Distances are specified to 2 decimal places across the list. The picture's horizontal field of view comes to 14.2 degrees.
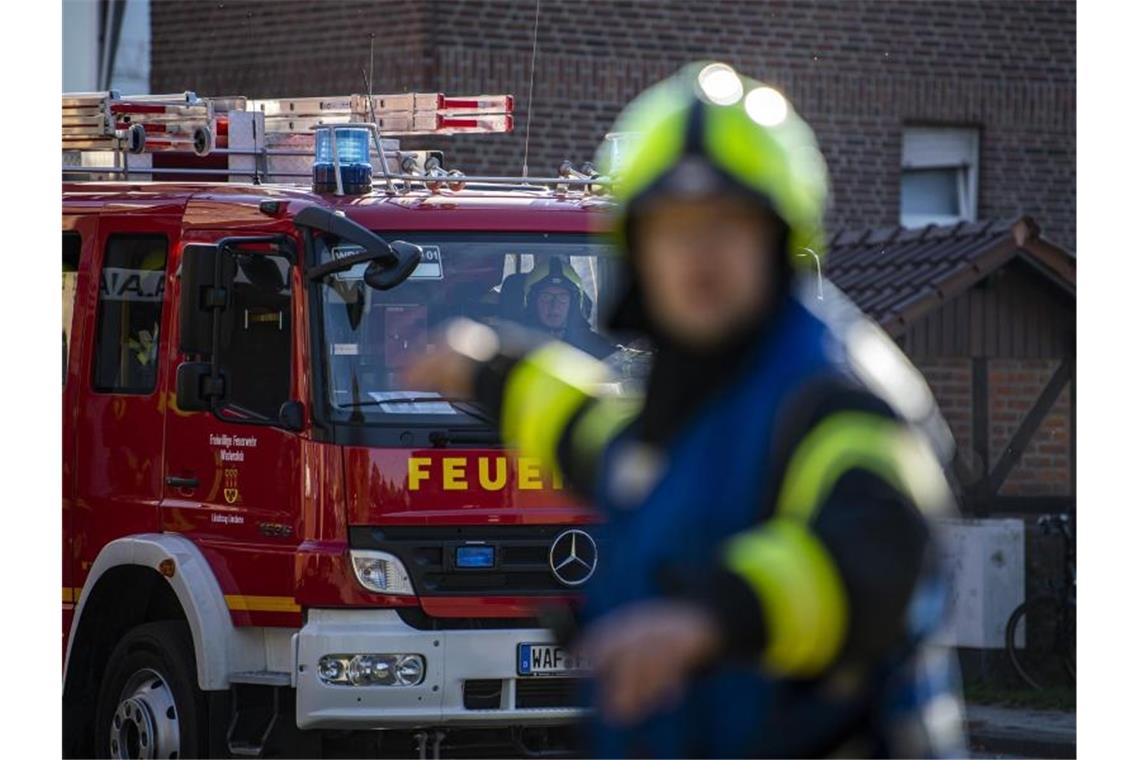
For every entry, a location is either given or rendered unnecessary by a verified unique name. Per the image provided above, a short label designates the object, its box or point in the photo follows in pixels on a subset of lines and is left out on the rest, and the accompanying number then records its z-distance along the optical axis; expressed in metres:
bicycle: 27.64
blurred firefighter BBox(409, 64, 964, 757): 4.91
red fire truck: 16.38
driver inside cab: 17.02
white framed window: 37.18
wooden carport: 28.55
